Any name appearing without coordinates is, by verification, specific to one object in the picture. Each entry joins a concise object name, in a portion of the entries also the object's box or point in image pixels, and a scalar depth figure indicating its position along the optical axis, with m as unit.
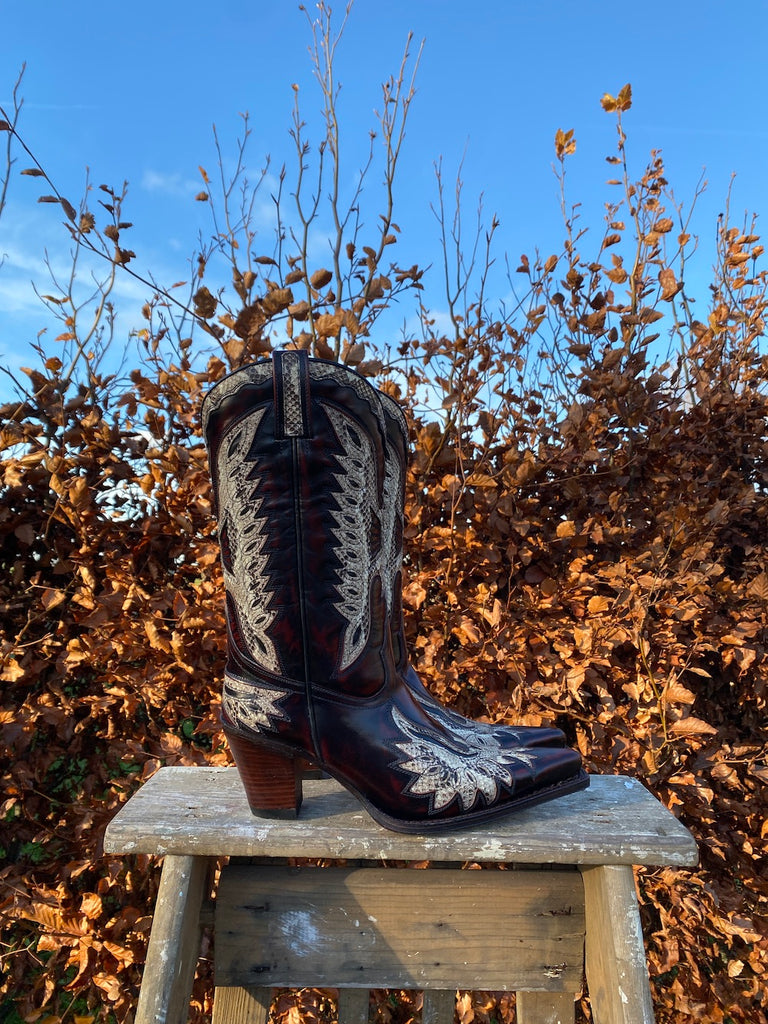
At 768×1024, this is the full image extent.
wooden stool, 0.96
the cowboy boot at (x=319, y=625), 0.97
